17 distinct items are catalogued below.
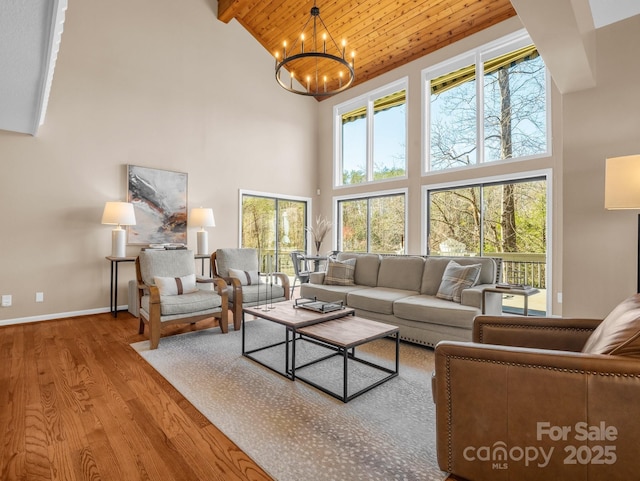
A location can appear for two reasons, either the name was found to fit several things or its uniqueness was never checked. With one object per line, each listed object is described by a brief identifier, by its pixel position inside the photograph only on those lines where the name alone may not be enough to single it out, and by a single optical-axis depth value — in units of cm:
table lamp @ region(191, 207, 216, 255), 548
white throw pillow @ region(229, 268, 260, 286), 441
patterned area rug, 163
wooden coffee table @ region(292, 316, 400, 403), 229
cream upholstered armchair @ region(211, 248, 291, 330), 407
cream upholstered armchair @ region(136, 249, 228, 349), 339
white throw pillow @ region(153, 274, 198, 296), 371
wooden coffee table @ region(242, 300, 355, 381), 265
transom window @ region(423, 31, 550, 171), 480
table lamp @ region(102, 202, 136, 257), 443
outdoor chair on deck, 568
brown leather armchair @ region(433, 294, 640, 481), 118
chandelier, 665
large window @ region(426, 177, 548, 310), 477
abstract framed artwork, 509
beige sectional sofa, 311
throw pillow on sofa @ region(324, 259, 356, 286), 459
